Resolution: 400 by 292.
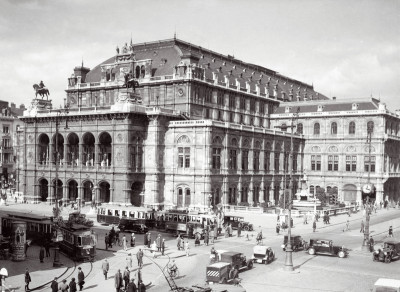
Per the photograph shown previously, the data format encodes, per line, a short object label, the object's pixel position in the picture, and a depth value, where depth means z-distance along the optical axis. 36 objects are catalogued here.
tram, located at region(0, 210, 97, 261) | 37.91
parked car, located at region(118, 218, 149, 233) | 51.94
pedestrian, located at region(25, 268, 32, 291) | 28.86
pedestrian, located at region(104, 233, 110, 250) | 42.49
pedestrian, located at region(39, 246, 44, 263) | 37.28
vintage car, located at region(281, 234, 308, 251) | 42.91
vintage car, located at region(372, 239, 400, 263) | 38.97
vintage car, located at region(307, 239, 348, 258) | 40.97
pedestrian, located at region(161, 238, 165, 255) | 40.62
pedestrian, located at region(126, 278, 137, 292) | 26.75
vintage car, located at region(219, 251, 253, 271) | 33.44
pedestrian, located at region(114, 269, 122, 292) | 28.50
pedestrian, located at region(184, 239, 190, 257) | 40.31
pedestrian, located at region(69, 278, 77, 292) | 27.61
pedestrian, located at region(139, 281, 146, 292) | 27.09
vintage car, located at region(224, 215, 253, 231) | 54.78
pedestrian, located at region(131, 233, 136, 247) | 44.00
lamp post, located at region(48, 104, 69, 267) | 36.01
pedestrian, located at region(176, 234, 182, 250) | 42.75
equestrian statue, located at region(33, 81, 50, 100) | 81.43
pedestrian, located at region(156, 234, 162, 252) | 41.56
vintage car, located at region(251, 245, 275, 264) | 37.33
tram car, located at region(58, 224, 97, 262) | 37.78
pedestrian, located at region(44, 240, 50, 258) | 40.16
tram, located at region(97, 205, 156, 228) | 55.59
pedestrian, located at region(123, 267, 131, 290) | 28.63
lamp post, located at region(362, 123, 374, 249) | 44.31
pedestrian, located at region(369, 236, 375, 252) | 43.56
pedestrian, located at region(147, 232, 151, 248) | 43.57
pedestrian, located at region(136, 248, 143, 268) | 34.38
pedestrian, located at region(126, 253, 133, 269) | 33.83
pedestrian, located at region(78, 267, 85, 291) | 29.25
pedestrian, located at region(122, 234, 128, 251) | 41.91
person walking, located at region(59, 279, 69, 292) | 26.77
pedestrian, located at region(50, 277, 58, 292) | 26.76
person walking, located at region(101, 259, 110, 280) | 32.22
